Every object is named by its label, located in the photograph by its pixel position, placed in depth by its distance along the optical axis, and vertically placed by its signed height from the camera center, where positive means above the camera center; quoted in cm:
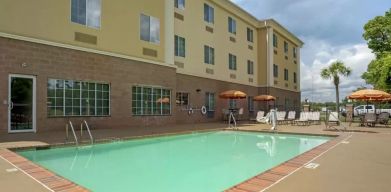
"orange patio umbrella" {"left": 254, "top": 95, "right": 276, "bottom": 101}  2598 +62
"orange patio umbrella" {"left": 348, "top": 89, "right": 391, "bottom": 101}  1769 +58
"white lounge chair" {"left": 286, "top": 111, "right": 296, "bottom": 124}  2063 -64
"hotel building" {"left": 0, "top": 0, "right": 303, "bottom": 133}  1195 +215
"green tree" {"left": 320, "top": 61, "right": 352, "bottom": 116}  3475 +368
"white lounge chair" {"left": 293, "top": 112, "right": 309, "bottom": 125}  1918 -65
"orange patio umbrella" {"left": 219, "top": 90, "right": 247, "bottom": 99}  2183 +73
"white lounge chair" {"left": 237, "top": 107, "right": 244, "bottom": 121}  2602 -90
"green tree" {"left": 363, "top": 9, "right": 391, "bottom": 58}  2781 +621
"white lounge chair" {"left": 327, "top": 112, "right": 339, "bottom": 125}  1666 -61
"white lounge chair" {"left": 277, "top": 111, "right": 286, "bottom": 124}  1977 -61
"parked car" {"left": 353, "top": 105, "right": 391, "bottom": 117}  3706 -25
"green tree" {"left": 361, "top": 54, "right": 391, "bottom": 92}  2158 +220
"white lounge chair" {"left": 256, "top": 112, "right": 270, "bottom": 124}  1641 -67
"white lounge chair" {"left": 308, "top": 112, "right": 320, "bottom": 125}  1942 -60
